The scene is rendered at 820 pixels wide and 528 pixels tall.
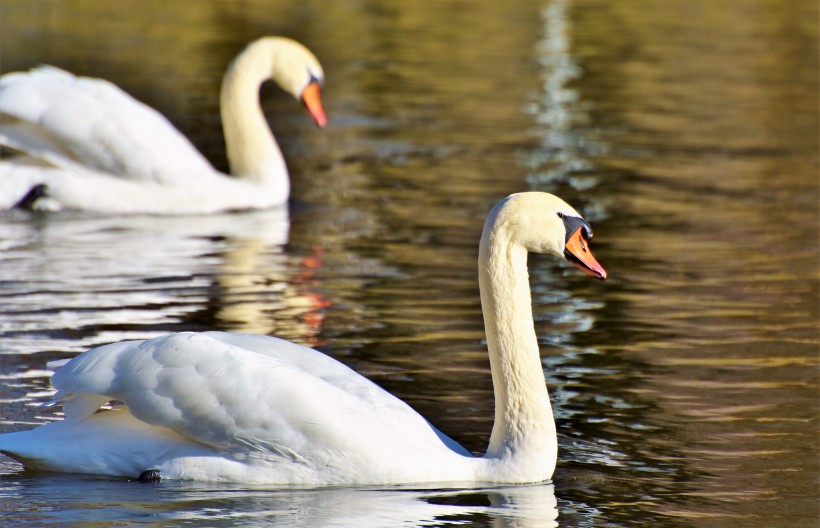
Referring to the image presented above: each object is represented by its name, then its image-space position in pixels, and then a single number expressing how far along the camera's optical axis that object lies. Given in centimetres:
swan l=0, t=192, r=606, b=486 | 1295
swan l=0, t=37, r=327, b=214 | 2555
